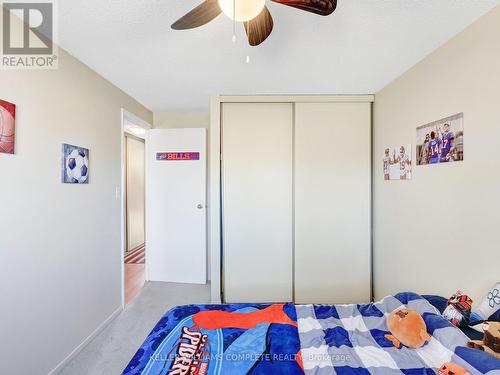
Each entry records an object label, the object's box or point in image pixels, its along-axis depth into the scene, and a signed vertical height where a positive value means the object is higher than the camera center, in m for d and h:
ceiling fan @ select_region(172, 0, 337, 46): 1.00 +0.80
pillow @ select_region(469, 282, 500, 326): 1.25 -0.67
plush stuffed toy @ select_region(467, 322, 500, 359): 1.03 -0.70
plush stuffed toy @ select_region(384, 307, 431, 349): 1.18 -0.76
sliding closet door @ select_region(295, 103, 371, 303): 2.62 -0.05
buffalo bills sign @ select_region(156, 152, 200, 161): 3.22 +0.41
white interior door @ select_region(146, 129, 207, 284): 3.22 -0.25
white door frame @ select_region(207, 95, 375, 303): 2.61 +0.44
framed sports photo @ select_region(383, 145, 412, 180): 2.05 +0.22
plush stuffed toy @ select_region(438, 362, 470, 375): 0.95 -0.77
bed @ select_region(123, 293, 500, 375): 1.07 -0.84
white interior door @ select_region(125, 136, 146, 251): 4.46 -0.11
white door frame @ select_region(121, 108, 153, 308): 2.58 +0.21
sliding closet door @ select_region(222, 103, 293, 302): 2.66 -0.17
